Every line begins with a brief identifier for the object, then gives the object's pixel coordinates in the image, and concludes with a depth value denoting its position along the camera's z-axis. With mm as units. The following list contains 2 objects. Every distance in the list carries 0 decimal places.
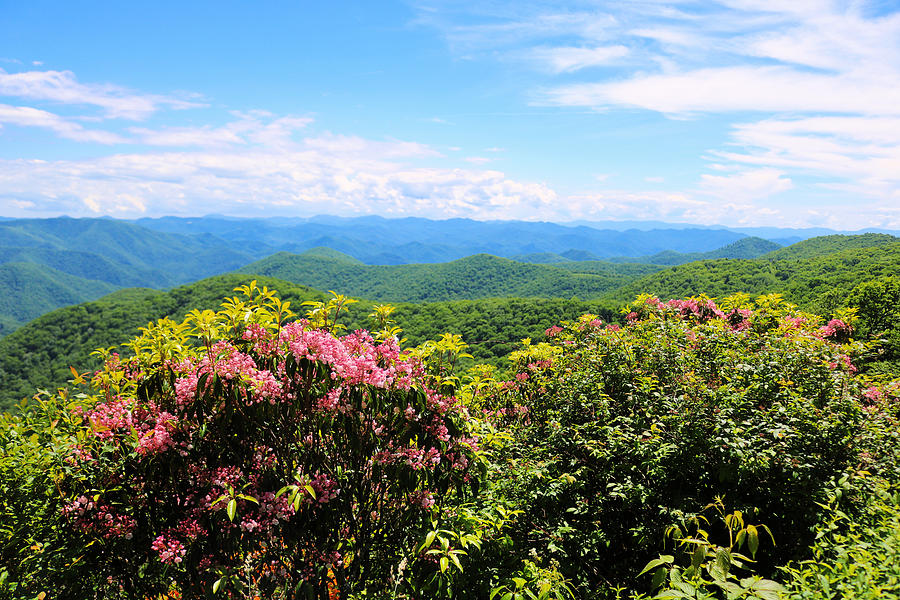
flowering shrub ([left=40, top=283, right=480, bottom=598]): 2854
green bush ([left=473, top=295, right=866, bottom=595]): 3570
